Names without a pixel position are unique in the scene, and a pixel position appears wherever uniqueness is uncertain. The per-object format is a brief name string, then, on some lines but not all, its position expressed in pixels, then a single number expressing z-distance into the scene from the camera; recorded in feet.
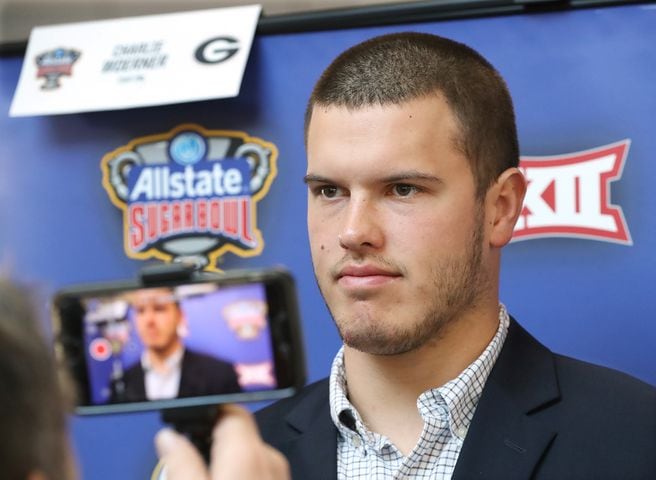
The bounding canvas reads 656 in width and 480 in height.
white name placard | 5.72
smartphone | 4.19
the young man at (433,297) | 5.22
